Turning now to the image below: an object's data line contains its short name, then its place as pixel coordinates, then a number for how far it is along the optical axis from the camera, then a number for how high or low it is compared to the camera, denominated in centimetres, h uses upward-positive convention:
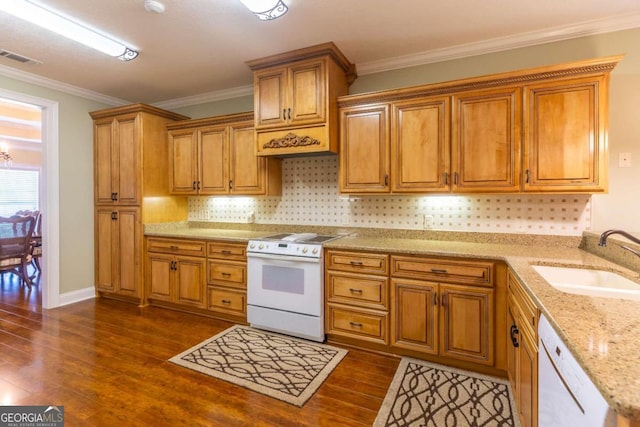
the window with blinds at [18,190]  669 +50
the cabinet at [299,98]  282 +106
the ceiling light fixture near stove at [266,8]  204 +136
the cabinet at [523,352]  137 -73
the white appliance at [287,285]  275 -68
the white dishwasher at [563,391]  74 -52
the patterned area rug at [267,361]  213 -117
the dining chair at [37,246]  486 -52
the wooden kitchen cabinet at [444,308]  223 -73
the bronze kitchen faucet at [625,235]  149 -15
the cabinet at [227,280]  319 -71
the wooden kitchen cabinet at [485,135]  219 +60
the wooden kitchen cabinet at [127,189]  371 +29
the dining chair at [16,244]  431 -43
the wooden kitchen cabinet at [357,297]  255 -73
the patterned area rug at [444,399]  179 -120
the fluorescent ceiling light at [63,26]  216 +143
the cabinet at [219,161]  345 +59
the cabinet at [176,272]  342 -68
